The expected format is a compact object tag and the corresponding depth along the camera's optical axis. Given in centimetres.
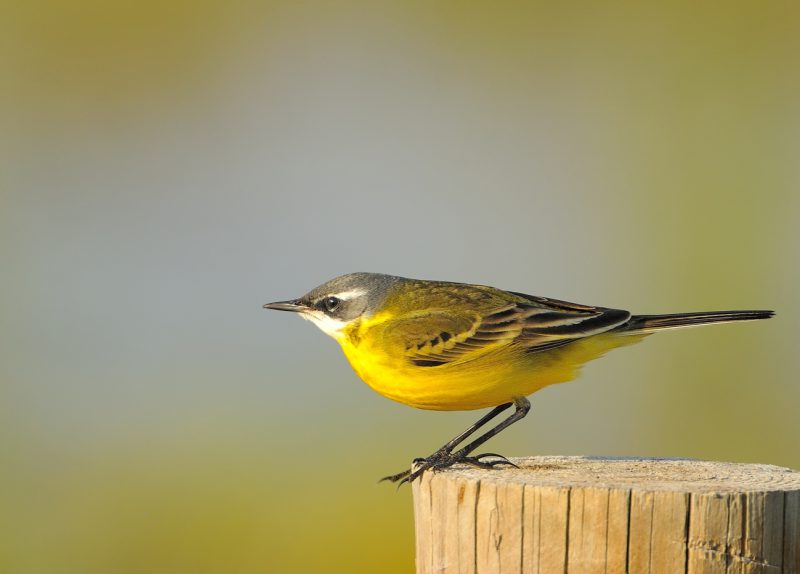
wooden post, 657
